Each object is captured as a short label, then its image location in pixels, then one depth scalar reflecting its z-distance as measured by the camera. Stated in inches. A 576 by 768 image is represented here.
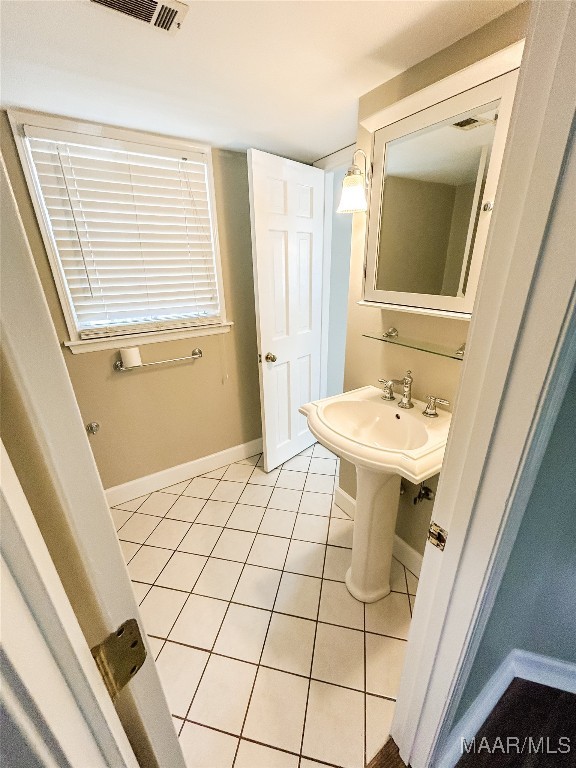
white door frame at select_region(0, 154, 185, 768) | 10.6
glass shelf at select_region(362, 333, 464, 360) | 46.9
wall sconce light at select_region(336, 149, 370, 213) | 50.7
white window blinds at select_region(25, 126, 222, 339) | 59.6
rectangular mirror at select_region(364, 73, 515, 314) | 37.8
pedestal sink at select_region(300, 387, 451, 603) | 40.8
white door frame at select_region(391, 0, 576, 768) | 15.4
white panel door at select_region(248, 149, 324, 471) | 70.2
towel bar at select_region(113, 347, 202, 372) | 71.7
